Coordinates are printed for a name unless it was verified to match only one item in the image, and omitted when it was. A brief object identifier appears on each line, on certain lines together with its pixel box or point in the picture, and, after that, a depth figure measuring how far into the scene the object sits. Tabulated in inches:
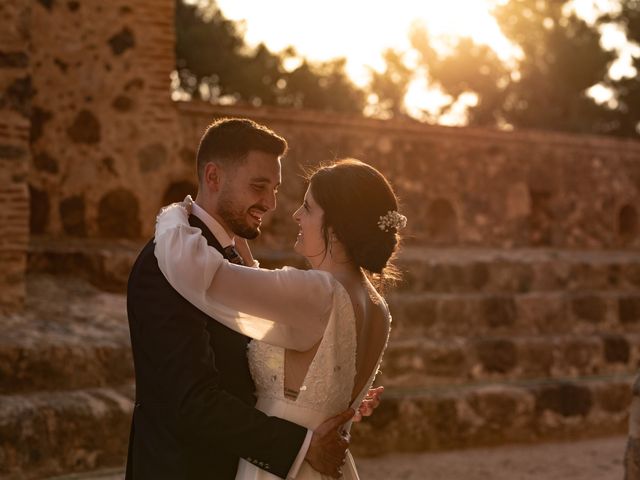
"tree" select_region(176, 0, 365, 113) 872.9
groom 106.4
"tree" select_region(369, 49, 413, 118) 1401.3
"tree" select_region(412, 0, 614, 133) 1130.0
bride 108.3
